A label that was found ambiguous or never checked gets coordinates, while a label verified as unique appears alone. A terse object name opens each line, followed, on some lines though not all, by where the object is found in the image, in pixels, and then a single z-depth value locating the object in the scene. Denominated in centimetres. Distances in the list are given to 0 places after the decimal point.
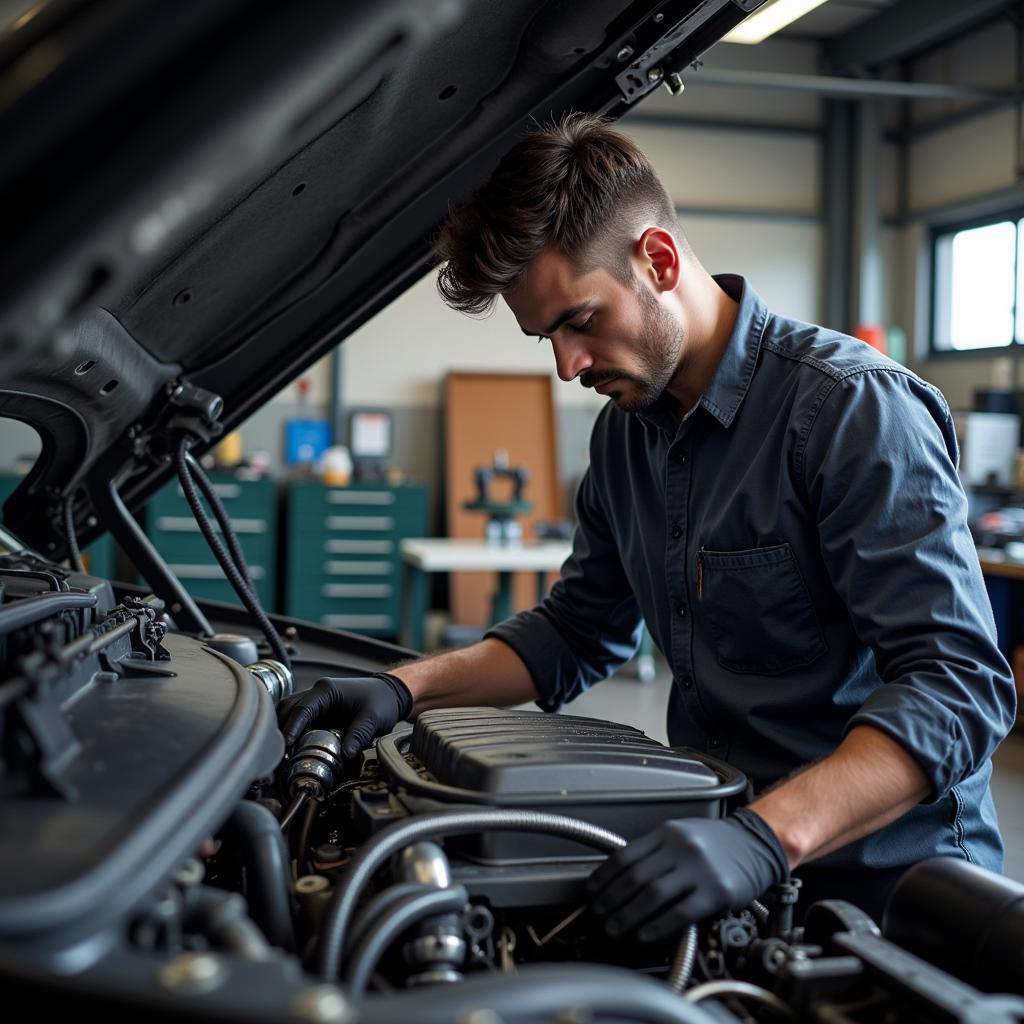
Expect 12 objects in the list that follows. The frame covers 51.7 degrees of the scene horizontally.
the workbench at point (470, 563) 454
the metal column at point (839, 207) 630
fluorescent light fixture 342
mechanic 94
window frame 569
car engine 46
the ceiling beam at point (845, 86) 514
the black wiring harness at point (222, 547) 138
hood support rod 151
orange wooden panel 599
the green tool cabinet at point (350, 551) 542
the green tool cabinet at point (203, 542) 518
